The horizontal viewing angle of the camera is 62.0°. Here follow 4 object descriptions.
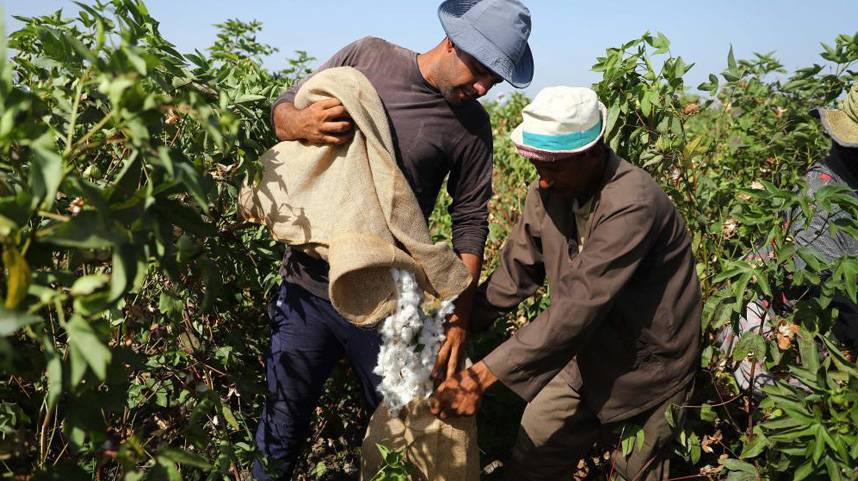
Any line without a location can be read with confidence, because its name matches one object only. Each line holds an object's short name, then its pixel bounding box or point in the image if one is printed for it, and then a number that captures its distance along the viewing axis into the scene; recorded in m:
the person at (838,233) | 2.37
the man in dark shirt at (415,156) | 2.06
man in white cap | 1.97
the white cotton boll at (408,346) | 1.90
